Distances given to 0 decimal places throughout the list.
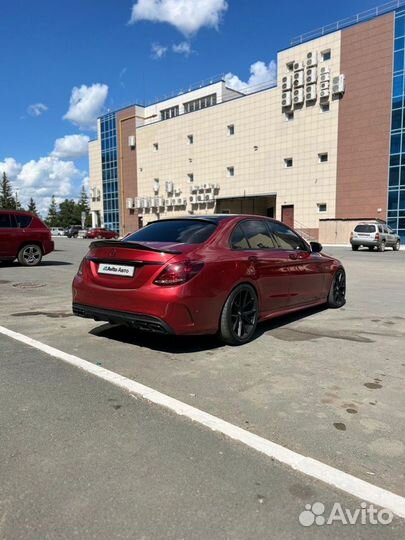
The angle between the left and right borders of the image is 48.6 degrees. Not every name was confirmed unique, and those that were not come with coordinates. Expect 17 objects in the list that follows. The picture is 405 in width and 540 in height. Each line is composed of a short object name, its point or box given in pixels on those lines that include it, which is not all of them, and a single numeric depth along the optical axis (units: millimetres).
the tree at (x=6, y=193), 109562
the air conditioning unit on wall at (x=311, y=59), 42969
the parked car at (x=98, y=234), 56900
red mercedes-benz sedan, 4820
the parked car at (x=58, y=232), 76475
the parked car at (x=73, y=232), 62938
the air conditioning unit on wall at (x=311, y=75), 42981
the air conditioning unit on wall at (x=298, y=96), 44469
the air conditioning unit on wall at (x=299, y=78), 44062
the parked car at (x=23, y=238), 14242
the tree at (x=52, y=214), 125525
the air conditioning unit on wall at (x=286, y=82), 45250
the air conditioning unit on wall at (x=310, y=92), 43375
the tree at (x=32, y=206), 129950
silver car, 28547
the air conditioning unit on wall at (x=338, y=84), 41219
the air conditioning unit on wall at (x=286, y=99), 45375
